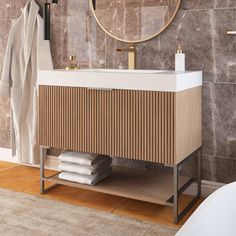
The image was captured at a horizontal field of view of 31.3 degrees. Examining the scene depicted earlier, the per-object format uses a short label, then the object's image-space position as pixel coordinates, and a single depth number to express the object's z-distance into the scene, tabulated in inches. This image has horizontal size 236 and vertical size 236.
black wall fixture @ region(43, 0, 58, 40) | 122.7
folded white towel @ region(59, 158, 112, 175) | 115.1
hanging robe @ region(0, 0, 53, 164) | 138.6
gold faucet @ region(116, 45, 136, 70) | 120.6
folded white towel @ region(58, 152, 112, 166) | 115.5
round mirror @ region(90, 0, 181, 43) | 116.8
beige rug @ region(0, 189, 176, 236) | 97.5
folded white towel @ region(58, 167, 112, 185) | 114.9
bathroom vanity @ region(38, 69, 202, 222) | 99.2
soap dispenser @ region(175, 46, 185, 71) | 111.7
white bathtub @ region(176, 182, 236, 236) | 58.5
